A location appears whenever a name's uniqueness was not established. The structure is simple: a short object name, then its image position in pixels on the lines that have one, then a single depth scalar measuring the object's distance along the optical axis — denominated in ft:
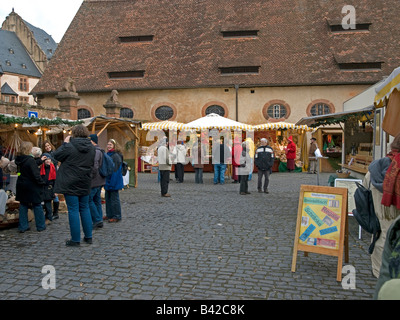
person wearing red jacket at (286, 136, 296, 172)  65.41
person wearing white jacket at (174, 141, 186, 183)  49.08
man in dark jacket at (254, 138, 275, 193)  38.06
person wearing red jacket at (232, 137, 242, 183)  43.62
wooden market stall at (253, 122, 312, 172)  66.44
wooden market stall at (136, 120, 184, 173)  60.95
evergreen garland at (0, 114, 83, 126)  25.37
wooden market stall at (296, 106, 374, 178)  31.40
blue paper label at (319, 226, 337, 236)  15.33
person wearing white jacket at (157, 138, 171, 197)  35.70
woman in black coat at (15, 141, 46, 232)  21.97
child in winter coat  23.59
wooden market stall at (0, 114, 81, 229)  23.80
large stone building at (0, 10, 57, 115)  162.50
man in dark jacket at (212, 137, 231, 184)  46.04
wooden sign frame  15.17
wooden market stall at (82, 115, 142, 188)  42.16
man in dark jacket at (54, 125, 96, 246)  18.53
